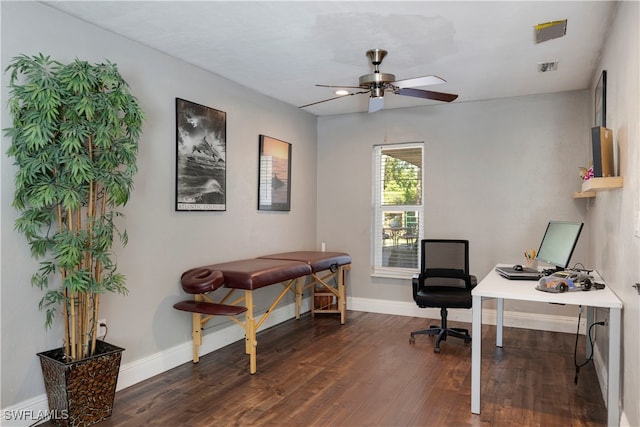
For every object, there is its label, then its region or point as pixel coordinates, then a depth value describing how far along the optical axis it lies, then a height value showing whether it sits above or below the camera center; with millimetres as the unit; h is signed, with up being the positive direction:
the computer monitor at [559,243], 3070 -219
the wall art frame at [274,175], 4574 +413
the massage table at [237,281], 3303 -542
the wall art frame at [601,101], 3164 +869
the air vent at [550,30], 2871 +1241
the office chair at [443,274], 4105 -582
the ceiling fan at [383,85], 3260 +975
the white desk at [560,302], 2305 -494
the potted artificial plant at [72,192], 2318 +108
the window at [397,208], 5281 +66
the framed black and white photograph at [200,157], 3545 +472
